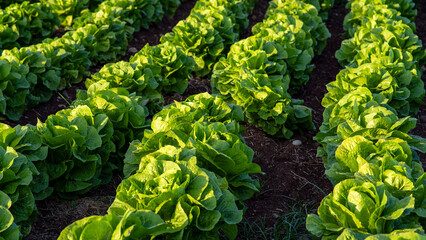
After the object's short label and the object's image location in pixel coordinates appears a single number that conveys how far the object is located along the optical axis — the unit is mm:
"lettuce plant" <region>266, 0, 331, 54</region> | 8250
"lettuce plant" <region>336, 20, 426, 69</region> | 6898
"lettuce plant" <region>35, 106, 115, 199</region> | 4285
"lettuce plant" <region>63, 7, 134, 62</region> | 7406
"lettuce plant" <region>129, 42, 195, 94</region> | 6285
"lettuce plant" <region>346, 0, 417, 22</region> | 9117
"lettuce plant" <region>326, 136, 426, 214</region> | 3551
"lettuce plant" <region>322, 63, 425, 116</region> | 5523
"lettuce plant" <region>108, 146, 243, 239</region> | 3273
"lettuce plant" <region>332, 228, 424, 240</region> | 2701
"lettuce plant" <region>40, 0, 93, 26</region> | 8945
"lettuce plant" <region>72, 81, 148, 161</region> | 4762
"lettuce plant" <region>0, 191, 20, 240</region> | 3120
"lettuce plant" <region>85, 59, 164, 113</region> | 5656
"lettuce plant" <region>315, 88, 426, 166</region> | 4344
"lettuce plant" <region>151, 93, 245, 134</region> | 4387
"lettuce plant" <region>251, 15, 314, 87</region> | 6574
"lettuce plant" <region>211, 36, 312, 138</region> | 5527
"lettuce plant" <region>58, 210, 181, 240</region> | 2844
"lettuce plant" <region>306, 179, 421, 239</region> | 3268
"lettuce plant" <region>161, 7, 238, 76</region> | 7203
